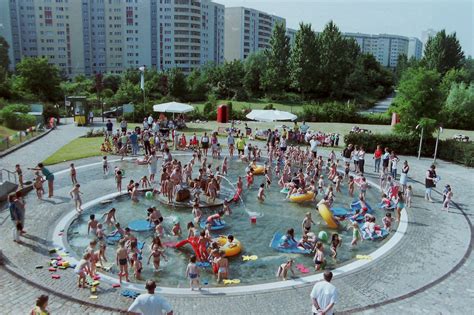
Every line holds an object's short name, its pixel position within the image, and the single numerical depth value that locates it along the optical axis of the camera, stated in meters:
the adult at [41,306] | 7.38
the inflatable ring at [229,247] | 13.16
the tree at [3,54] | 83.75
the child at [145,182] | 20.00
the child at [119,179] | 18.81
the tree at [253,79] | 73.50
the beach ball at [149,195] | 18.73
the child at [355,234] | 14.34
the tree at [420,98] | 28.38
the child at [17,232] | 13.50
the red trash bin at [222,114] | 43.66
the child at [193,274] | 10.59
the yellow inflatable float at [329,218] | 16.03
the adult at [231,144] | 27.97
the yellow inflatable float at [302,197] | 18.91
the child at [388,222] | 15.52
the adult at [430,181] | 19.17
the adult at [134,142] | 27.53
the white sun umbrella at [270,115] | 30.77
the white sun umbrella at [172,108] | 33.91
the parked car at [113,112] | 49.33
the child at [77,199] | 16.48
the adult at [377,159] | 24.61
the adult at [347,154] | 26.11
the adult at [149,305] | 7.13
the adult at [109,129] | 30.86
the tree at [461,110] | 46.56
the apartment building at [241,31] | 140.50
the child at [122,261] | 11.03
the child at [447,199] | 17.89
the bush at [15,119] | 36.78
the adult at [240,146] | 27.19
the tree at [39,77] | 59.06
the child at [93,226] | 14.43
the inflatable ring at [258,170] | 23.89
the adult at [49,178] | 18.31
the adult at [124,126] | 30.99
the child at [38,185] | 17.97
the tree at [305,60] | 69.75
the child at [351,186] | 20.39
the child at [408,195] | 18.47
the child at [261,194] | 19.08
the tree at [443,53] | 71.75
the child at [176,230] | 14.67
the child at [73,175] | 19.57
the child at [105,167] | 22.12
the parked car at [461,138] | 32.84
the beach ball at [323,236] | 14.52
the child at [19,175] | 18.64
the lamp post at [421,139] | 27.92
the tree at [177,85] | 65.50
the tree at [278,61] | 72.19
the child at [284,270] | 11.63
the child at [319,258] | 12.16
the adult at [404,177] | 20.29
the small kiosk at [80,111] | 40.41
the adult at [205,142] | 27.95
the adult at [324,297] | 7.85
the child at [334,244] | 13.23
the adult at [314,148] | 26.28
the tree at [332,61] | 71.19
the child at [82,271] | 10.67
